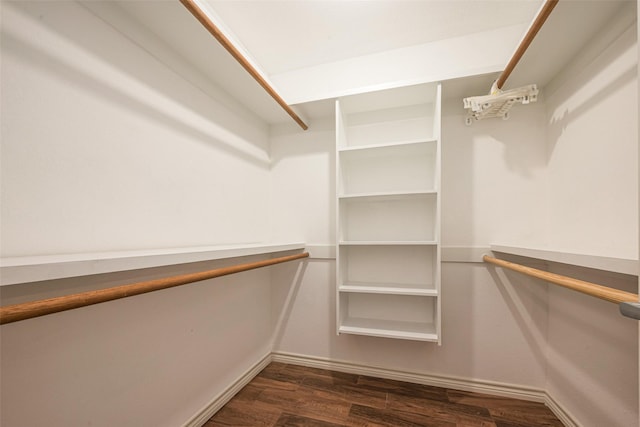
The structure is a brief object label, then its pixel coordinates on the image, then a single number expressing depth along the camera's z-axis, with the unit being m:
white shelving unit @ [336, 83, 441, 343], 1.55
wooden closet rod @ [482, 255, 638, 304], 0.57
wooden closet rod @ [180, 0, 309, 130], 0.89
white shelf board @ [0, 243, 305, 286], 0.47
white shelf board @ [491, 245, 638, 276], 0.62
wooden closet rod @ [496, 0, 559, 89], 0.92
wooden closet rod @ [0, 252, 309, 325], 0.46
